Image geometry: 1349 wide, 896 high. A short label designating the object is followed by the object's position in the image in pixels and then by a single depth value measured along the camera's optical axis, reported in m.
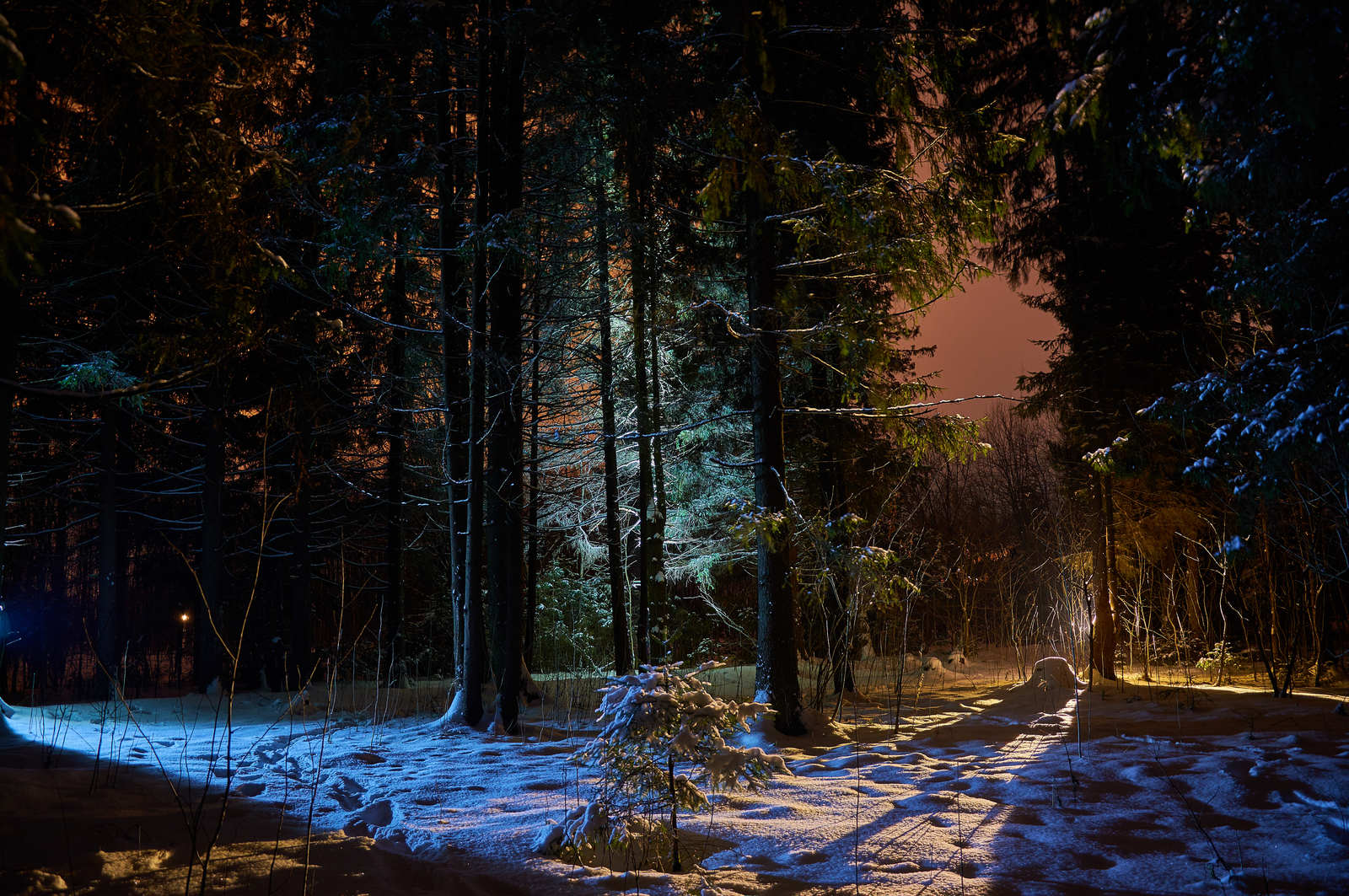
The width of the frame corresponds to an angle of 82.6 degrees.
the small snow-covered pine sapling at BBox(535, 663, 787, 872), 3.76
